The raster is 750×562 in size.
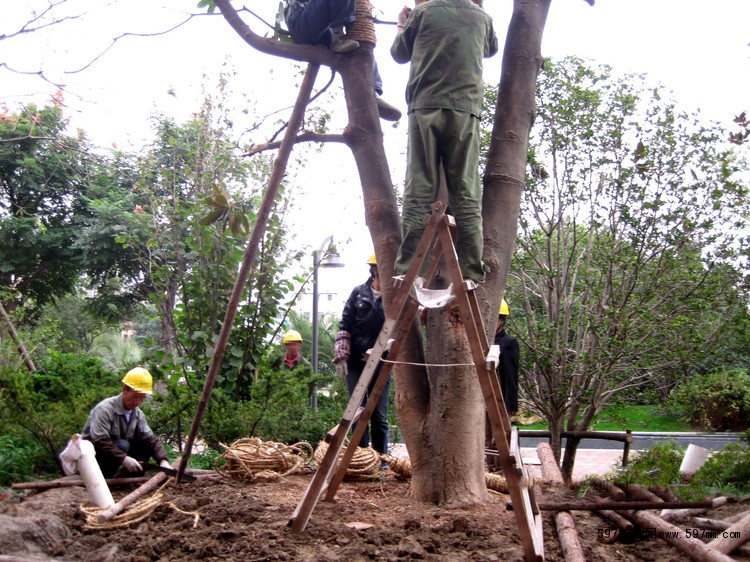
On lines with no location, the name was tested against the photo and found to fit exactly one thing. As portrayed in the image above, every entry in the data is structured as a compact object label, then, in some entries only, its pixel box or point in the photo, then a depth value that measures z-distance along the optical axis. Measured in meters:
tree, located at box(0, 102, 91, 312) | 17.44
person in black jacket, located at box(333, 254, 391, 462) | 6.36
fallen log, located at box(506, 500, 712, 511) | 4.03
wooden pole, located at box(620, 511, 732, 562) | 3.38
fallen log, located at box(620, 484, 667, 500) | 4.54
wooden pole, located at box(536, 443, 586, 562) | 3.50
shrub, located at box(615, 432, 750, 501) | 5.23
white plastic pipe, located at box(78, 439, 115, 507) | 4.57
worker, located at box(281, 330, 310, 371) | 9.34
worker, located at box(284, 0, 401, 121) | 4.59
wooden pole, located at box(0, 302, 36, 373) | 7.98
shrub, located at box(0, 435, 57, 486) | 5.79
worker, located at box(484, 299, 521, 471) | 6.56
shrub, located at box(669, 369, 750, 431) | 16.33
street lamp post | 8.94
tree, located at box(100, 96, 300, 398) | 7.68
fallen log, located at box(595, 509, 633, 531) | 4.06
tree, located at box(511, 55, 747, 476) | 8.02
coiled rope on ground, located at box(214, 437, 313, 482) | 5.46
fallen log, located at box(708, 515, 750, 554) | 3.52
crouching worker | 5.49
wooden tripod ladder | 3.44
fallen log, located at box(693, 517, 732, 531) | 3.90
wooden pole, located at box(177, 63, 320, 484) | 4.37
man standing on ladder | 4.16
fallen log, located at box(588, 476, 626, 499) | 4.96
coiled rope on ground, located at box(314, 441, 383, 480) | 5.36
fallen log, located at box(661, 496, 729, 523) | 4.19
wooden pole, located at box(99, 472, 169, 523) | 4.25
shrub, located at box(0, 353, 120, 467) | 6.08
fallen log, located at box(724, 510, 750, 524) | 3.95
